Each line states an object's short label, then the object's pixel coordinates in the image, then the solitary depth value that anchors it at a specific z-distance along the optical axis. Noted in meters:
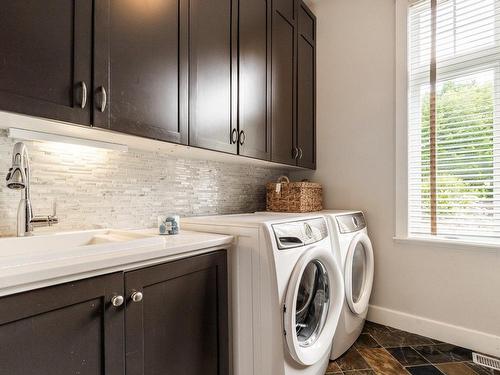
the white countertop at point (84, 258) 0.69
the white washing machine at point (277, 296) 1.22
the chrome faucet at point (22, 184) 1.07
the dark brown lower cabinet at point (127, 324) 0.71
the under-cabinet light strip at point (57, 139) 1.12
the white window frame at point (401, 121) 2.10
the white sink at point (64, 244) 0.77
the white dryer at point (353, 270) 1.73
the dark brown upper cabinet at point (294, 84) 2.02
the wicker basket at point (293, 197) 2.13
